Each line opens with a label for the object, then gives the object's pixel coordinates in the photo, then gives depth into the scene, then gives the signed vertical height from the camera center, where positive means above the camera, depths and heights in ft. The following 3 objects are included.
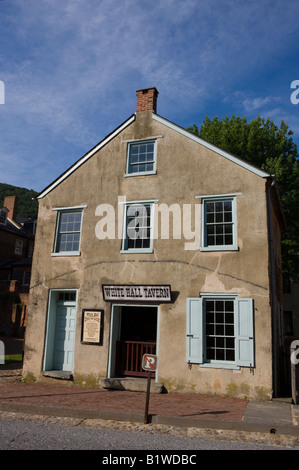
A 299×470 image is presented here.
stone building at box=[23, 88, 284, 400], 34.63 +6.13
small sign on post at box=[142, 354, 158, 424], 26.17 -2.65
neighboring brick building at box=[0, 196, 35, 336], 101.71 +16.75
